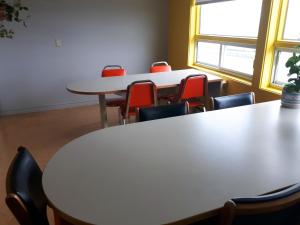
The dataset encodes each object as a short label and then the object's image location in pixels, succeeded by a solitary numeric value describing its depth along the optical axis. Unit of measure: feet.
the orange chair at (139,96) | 8.34
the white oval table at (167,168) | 2.88
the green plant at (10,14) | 9.71
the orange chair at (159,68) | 11.95
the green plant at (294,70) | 6.28
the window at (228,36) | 9.93
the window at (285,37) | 8.08
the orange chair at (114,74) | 9.91
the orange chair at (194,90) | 9.00
